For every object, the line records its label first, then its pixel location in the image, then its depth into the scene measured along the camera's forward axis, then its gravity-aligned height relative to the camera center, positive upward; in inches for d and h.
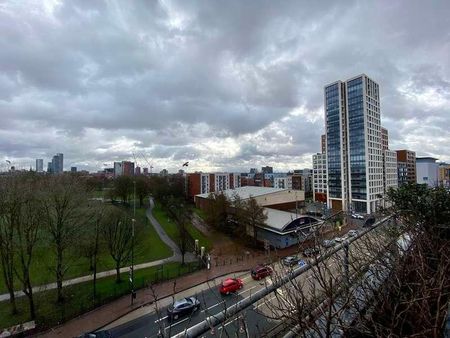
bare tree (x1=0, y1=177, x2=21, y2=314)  566.6 -84.4
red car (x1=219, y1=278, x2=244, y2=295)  656.4 -279.7
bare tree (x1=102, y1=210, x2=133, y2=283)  775.7 -173.0
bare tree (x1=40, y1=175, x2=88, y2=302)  629.3 -87.9
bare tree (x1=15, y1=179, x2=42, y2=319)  569.9 -107.2
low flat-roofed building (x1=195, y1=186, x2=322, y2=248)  1117.1 -195.9
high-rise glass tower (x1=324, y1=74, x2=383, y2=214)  1926.7 +253.7
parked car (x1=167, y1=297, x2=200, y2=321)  566.2 -284.7
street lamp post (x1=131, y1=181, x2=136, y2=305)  655.8 -233.1
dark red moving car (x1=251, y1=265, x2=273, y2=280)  719.7 -276.6
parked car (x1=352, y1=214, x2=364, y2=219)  1621.1 -249.1
